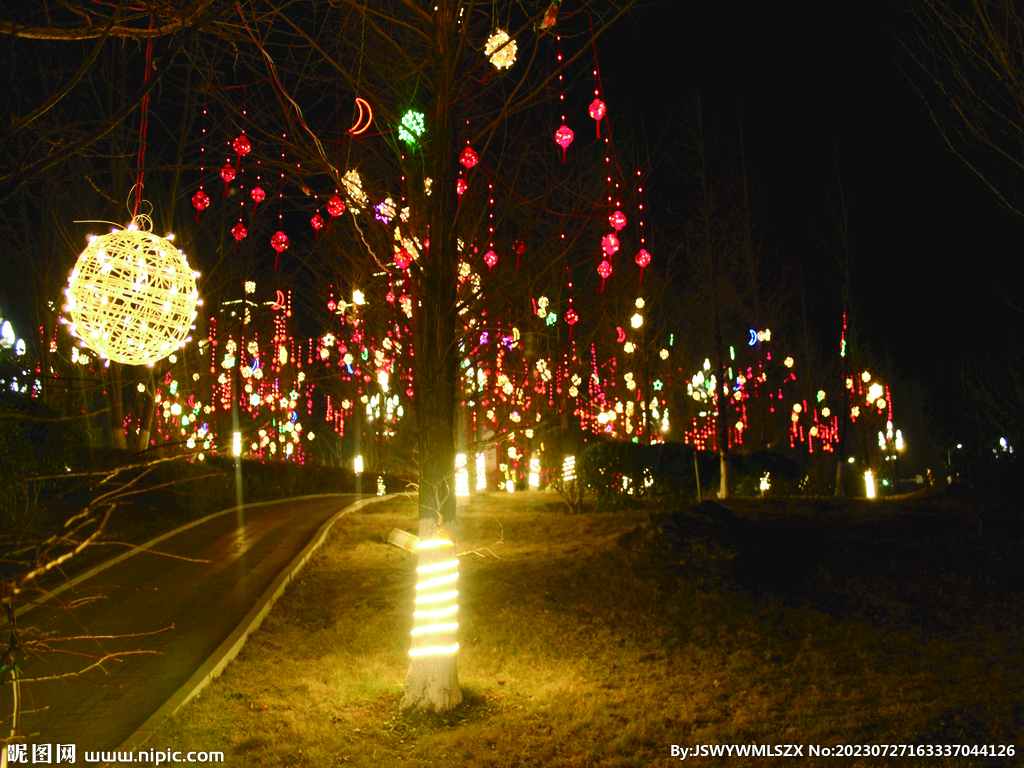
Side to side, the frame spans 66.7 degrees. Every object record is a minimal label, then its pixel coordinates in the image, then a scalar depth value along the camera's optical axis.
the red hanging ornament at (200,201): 7.45
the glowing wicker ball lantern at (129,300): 5.00
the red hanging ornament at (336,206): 6.88
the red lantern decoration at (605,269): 9.19
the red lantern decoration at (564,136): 7.26
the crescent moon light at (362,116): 6.29
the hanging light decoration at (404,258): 6.51
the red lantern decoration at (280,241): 8.41
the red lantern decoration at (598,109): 7.36
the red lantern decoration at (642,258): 11.04
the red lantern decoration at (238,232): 7.43
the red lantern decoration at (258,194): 7.58
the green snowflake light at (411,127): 6.43
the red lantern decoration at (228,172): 5.58
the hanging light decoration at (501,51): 6.20
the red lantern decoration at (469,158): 6.66
